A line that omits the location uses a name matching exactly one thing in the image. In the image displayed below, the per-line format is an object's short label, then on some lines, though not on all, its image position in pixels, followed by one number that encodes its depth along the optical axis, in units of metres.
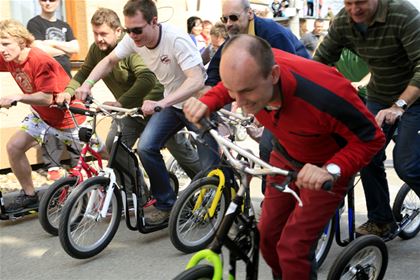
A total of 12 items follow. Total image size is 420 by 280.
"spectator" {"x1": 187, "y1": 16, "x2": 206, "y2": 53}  10.03
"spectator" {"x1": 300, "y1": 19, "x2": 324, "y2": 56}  10.04
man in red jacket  2.34
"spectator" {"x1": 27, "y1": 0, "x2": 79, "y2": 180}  6.64
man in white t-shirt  4.43
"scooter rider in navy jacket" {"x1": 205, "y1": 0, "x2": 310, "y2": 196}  4.34
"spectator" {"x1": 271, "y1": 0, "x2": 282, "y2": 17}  19.05
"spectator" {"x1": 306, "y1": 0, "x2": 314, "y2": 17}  22.23
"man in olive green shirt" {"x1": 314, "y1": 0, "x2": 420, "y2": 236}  3.66
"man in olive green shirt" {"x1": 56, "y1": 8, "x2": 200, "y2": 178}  5.00
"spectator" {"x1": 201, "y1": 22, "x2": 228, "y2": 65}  7.52
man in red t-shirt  4.99
